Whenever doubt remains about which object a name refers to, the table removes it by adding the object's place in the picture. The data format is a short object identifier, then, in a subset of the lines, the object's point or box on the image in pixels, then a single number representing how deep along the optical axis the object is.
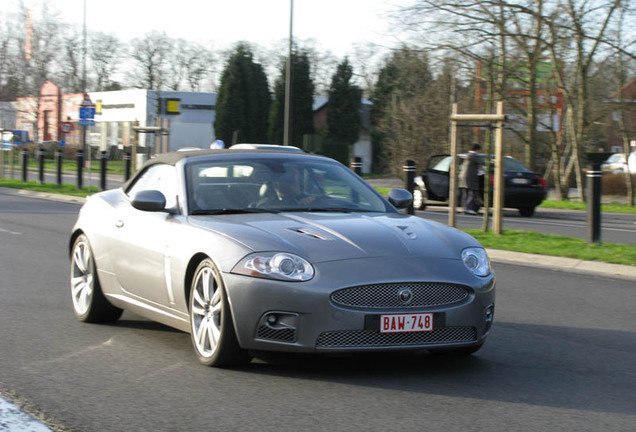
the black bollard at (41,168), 35.06
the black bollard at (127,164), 29.07
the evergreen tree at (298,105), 64.12
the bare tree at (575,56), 26.19
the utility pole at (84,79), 31.89
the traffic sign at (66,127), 36.83
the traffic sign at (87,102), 31.23
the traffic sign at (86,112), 30.91
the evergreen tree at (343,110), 70.06
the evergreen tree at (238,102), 64.44
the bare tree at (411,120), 37.72
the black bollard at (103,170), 29.88
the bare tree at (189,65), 92.16
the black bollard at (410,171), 17.73
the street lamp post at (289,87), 30.08
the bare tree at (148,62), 87.00
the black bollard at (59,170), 33.38
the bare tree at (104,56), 86.38
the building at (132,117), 67.50
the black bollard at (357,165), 21.45
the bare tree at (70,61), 49.56
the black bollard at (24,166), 37.06
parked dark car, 24.95
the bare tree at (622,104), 26.36
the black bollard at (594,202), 14.16
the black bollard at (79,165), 31.48
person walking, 22.98
